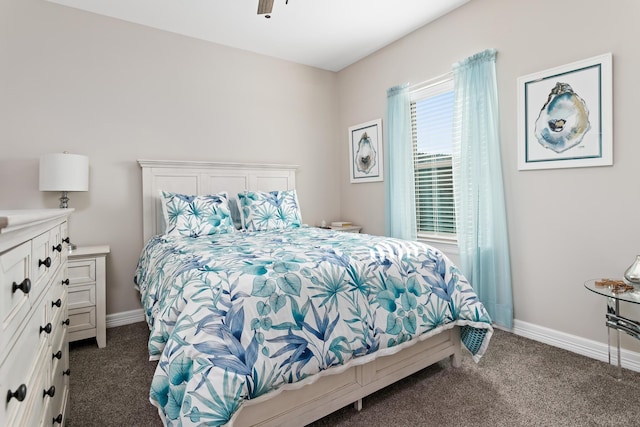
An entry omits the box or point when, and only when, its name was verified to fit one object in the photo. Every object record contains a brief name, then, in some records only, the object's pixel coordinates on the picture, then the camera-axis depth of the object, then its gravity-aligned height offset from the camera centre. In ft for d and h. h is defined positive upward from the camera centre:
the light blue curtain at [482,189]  8.68 +0.62
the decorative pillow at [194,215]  8.89 +0.01
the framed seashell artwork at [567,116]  6.96 +2.17
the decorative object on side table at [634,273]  5.83 -1.16
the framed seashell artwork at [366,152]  12.74 +2.47
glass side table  5.70 -1.90
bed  3.96 -1.62
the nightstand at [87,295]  8.03 -1.94
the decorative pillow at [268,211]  10.03 +0.12
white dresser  2.00 -0.87
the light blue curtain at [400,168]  11.36 +1.58
